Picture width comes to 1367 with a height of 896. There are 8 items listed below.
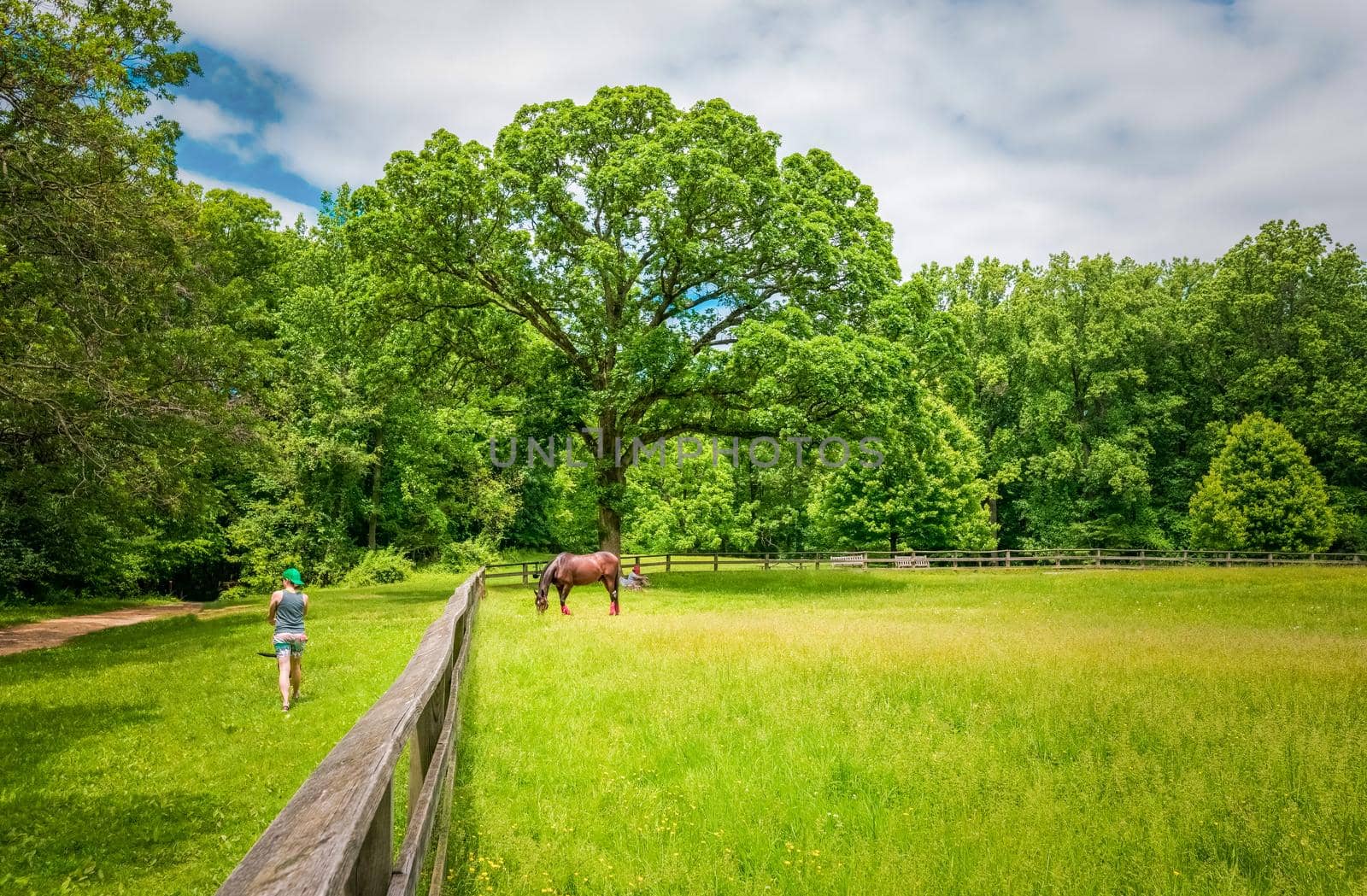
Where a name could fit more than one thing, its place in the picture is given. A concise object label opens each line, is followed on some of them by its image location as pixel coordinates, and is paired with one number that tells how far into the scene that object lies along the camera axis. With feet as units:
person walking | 35.55
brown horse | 67.05
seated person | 93.66
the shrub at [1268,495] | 140.46
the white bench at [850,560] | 132.36
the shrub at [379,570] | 116.06
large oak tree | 81.41
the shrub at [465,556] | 136.26
